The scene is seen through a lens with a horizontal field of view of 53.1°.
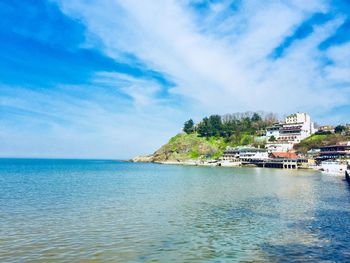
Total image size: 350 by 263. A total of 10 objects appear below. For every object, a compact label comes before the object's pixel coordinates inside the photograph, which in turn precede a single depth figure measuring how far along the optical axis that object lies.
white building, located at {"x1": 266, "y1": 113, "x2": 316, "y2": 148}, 190.00
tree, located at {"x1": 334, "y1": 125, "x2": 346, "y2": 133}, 189.10
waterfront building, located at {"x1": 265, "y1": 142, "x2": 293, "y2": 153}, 186.50
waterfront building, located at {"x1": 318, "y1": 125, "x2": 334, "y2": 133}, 195.93
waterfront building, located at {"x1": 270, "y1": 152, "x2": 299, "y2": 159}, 165.39
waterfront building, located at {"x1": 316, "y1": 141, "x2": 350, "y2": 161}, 147.64
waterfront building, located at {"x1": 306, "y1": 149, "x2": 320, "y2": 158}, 164.50
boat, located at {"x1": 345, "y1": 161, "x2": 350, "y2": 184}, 79.06
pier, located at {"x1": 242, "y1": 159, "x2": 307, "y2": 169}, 160.38
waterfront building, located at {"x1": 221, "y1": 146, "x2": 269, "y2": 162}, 180.75
